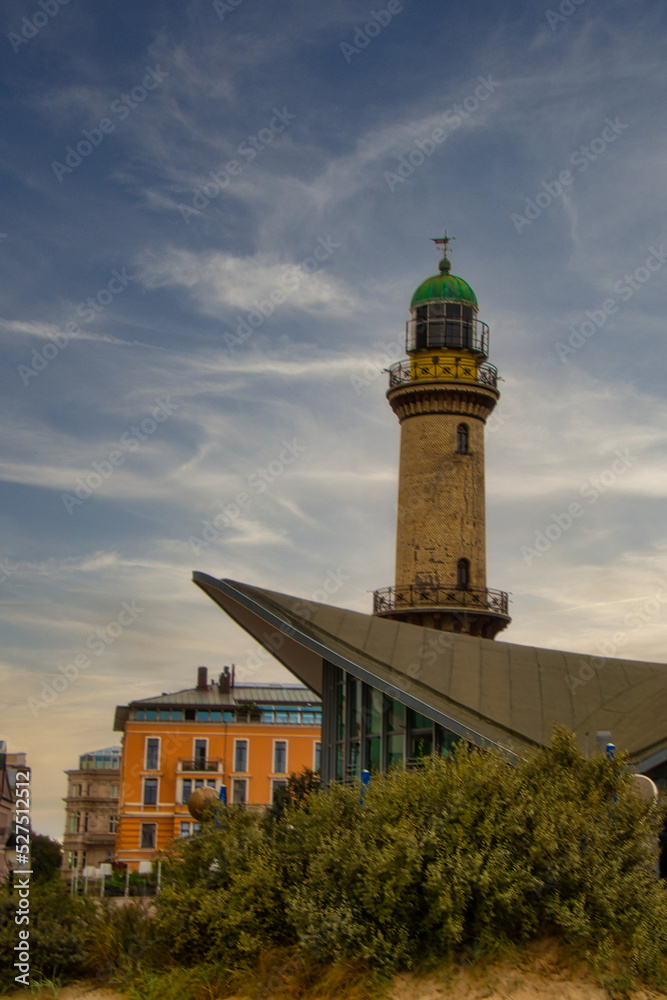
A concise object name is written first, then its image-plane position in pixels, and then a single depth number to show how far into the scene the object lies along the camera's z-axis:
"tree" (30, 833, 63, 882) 89.55
